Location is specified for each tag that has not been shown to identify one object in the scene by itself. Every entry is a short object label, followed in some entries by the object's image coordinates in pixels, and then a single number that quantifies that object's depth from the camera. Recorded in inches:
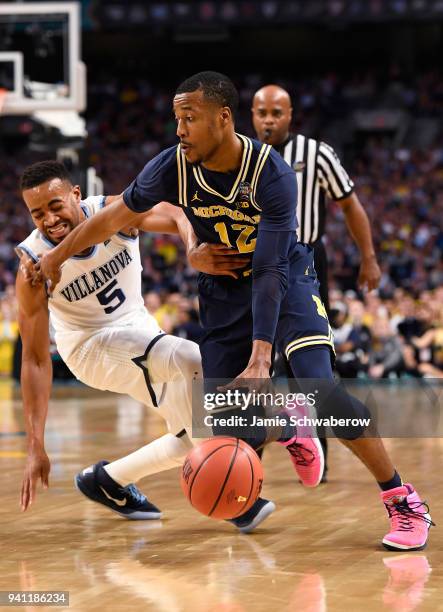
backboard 754.3
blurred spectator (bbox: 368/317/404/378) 821.1
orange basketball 265.2
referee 387.6
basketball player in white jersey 315.1
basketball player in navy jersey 266.0
